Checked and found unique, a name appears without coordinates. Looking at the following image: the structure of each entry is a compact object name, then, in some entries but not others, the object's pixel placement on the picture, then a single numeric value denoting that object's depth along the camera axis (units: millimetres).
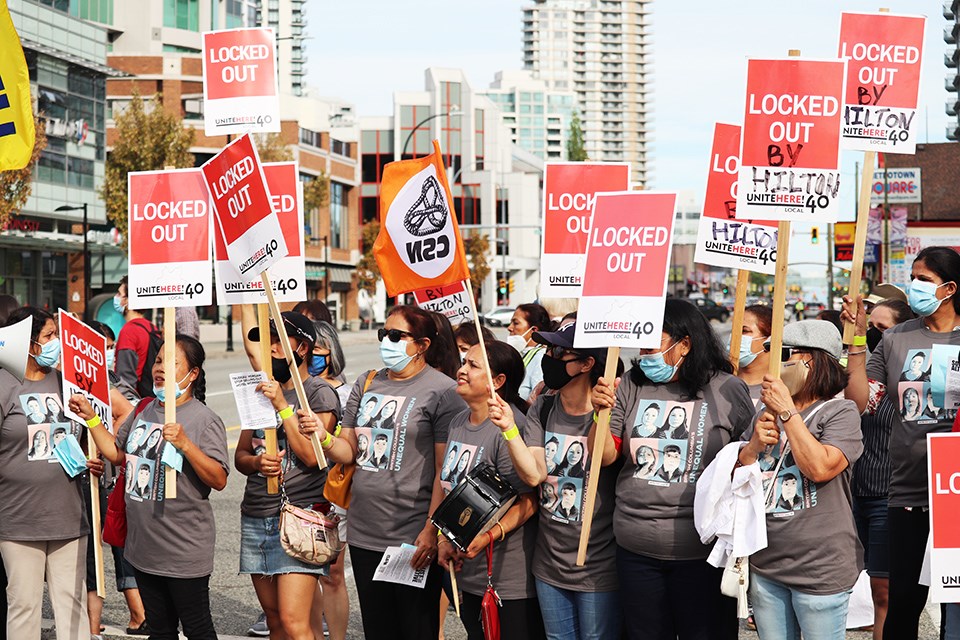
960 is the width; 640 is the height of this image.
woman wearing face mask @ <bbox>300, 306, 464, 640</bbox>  5758
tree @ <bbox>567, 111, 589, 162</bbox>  132500
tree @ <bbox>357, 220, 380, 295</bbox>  67438
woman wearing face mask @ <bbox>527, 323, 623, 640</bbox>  5203
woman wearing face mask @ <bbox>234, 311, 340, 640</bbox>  6016
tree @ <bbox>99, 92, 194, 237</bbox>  41594
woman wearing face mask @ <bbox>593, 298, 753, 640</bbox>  5004
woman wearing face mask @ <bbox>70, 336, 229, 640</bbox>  5754
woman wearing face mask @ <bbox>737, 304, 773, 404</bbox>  6723
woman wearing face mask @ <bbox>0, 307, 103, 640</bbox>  6094
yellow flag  7422
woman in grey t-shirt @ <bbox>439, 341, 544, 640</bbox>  5344
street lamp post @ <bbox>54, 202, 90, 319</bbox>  33316
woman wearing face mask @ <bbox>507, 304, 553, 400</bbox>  8672
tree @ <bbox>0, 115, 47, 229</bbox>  30594
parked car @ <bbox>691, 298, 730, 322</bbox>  79188
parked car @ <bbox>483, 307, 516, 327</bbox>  65625
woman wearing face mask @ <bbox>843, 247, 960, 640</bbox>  5742
